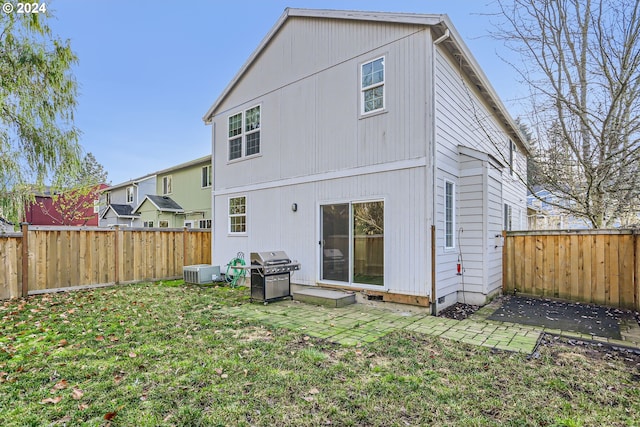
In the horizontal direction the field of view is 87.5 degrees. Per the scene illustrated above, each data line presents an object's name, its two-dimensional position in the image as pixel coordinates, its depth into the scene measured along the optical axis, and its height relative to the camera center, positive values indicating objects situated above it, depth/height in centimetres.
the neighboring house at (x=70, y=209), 1839 +42
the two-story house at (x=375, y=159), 621 +122
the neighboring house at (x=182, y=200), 1817 +93
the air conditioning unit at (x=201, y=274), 955 -170
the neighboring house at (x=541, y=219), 1562 -27
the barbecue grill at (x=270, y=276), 703 -132
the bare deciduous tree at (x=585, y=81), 605 +266
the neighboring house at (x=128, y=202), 2248 +100
